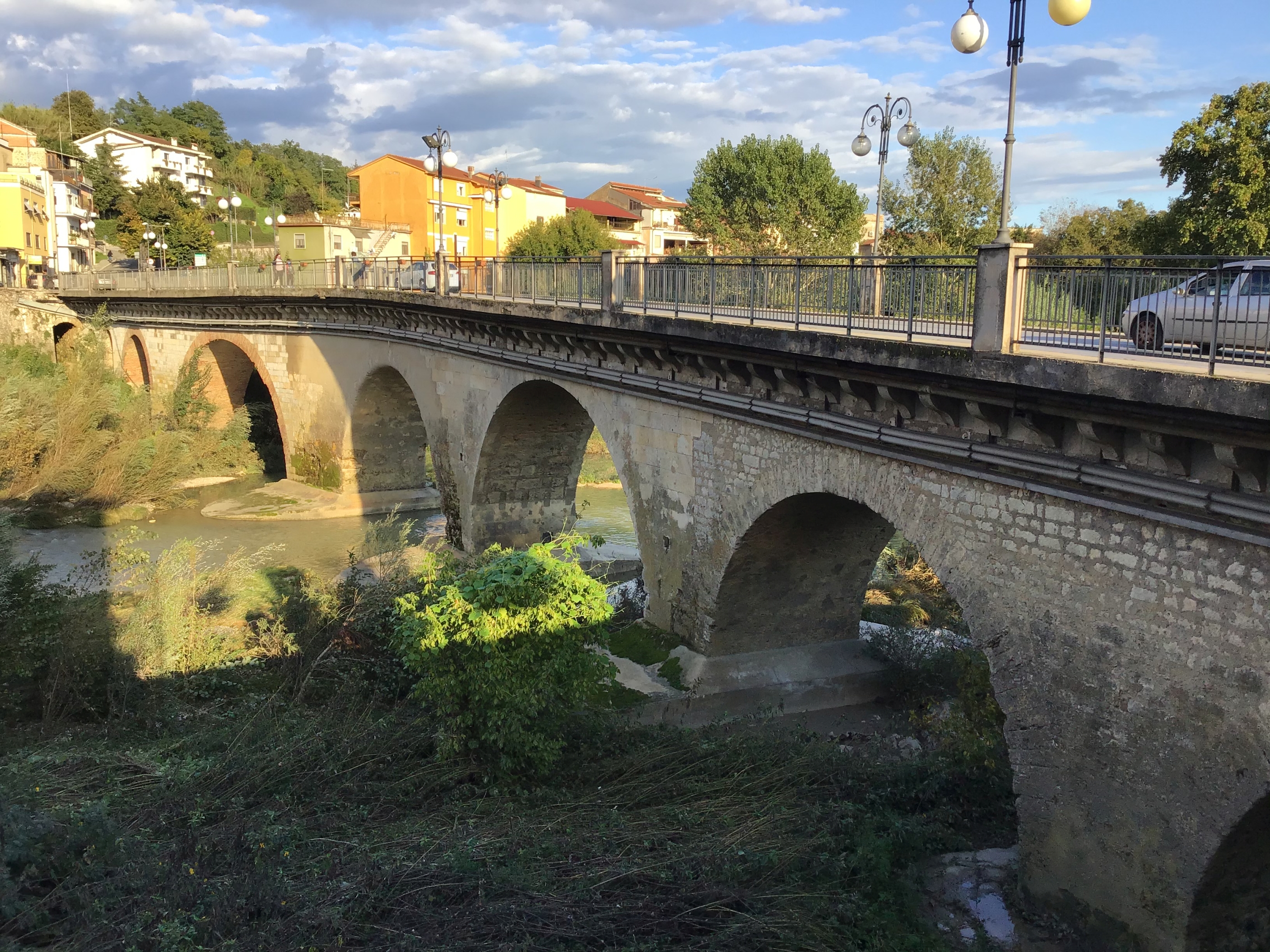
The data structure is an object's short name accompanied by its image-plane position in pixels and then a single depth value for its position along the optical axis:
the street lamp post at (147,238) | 46.41
